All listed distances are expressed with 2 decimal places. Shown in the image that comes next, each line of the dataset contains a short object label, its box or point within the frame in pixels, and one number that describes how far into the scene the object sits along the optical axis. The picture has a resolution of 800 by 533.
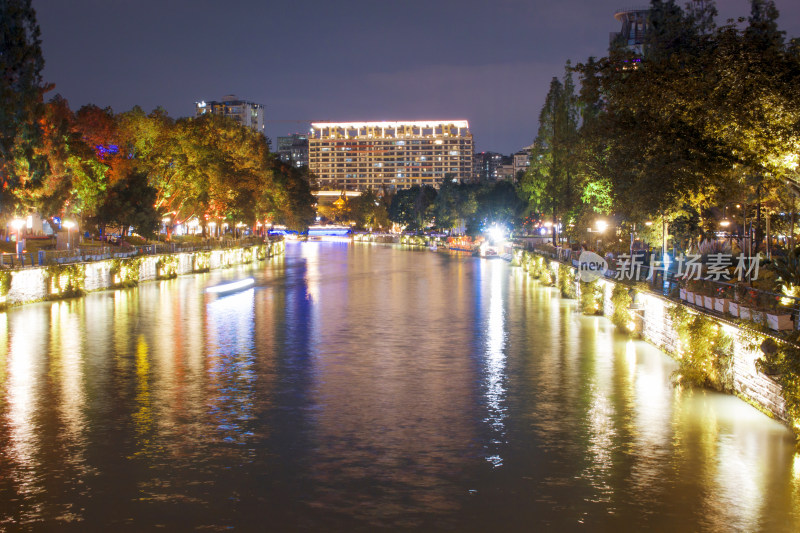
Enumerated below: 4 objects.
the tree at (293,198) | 98.44
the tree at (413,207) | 167.62
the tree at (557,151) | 56.19
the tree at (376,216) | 198.00
